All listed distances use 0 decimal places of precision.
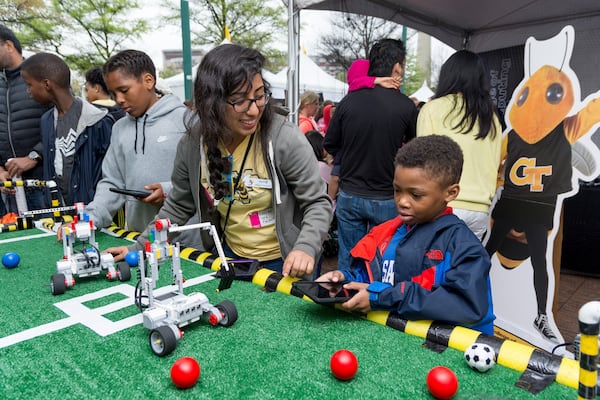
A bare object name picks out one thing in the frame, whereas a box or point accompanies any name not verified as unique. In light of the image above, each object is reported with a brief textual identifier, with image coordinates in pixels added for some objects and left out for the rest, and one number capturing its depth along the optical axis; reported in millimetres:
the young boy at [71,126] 3031
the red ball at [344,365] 1030
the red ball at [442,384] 950
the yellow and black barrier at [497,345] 1056
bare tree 13031
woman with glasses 1635
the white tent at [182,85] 11680
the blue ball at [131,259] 1997
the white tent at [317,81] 12820
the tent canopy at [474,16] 2848
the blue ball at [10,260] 1937
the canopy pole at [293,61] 3721
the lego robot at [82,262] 1688
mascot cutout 2480
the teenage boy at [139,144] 2324
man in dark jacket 3637
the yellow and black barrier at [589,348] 621
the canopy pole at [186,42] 9055
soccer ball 1079
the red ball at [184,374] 1007
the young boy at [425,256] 1294
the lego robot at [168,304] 1198
